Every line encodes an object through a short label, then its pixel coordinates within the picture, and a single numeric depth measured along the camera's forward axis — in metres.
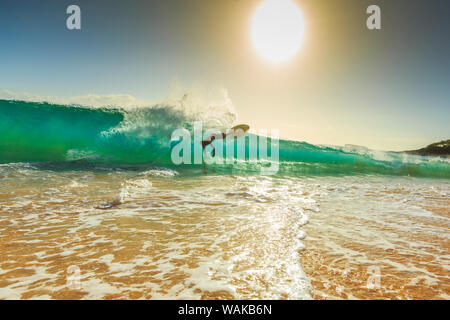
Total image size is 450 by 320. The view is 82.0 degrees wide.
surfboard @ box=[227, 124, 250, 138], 16.62
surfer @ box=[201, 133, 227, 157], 14.36
